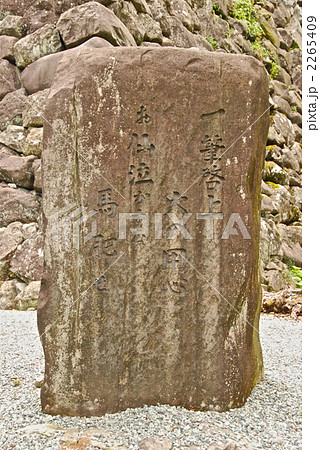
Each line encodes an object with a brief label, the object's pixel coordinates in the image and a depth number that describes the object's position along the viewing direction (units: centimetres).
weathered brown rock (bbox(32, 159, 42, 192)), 729
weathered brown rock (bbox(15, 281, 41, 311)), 681
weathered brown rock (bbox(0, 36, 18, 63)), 802
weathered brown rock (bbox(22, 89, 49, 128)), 755
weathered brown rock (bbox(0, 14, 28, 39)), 802
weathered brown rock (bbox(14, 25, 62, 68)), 750
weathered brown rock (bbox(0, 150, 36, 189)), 745
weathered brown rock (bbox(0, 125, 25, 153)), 770
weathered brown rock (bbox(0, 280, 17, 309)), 693
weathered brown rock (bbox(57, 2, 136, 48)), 679
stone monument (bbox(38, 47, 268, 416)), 300
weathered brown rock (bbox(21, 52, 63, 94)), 743
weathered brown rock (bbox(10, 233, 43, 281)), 695
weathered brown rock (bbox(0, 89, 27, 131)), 788
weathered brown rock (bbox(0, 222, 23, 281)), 717
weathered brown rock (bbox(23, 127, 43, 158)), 747
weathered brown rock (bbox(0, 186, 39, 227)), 736
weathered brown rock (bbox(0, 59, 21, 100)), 803
